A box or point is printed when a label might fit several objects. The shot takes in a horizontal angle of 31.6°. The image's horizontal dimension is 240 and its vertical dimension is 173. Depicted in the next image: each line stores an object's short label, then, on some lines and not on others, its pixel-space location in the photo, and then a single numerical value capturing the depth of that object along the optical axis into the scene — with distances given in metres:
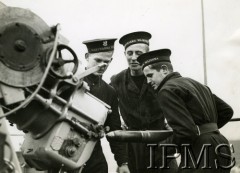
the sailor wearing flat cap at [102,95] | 3.66
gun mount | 2.20
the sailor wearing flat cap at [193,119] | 3.18
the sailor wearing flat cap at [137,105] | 4.24
